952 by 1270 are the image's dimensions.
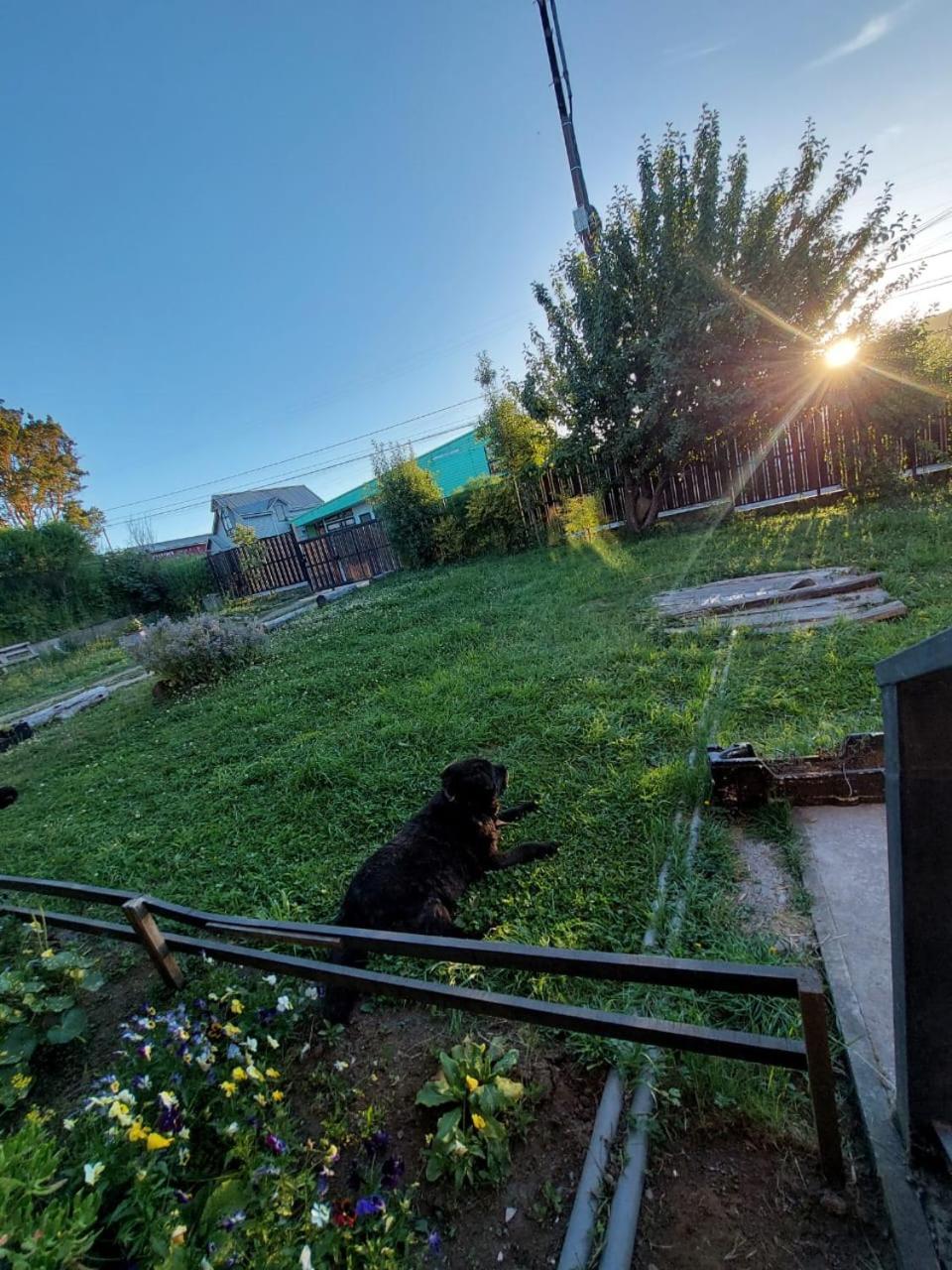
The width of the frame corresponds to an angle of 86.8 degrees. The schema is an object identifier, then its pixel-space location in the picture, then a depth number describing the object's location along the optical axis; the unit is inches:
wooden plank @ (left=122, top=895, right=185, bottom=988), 63.4
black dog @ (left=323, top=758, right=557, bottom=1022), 65.6
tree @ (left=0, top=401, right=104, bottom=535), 869.7
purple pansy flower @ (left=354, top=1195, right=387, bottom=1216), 39.0
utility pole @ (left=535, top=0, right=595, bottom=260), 310.8
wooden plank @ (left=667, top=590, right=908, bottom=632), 133.1
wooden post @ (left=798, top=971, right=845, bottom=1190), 30.0
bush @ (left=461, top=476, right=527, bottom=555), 432.1
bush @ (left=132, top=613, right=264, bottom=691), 240.5
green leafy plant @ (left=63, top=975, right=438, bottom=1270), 36.4
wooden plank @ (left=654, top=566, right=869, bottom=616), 172.4
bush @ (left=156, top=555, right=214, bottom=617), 615.5
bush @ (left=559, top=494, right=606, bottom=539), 393.4
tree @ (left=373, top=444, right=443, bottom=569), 476.1
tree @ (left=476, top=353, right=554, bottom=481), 410.3
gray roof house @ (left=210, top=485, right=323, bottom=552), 1323.8
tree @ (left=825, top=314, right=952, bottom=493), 263.1
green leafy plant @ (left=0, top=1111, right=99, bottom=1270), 29.4
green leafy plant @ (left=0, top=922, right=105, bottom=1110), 59.0
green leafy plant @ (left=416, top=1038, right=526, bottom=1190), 42.9
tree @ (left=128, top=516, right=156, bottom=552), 671.1
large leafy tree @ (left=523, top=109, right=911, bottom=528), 266.5
